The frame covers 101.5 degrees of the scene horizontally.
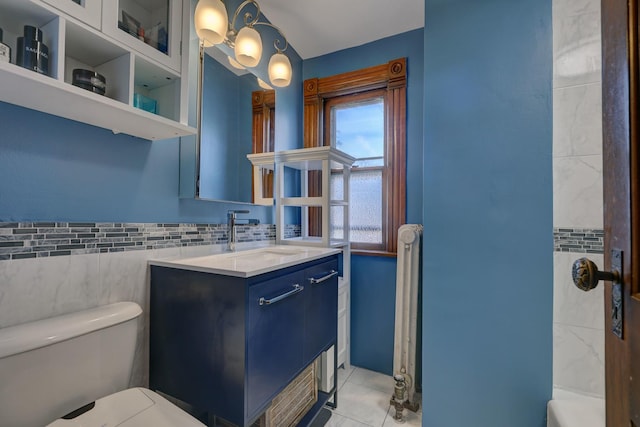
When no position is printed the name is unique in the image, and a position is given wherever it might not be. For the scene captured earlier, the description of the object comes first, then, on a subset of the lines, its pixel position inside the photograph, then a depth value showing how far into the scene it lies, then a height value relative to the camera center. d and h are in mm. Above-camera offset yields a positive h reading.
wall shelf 660 +331
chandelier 1206 +946
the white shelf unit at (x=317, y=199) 1769 +113
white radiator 1664 -591
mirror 1376 +511
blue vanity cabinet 901 -469
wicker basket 1162 -932
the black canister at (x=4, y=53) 629 +392
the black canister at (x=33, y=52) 681 +429
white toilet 689 -486
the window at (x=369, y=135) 1969 +657
